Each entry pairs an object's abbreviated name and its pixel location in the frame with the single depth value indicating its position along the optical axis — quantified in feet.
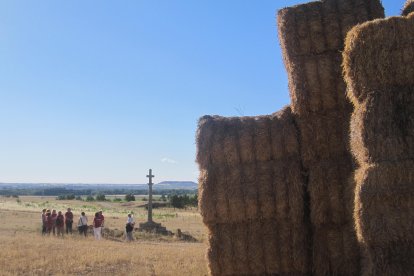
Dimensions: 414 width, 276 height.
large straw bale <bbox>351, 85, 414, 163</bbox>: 23.22
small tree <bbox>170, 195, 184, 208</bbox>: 245.04
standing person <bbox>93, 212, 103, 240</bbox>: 81.35
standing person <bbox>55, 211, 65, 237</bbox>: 87.30
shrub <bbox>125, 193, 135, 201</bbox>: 356.73
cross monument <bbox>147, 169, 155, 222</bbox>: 112.06
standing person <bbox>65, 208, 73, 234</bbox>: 91.04
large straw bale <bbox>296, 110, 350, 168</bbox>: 30.83
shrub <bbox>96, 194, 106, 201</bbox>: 374.22
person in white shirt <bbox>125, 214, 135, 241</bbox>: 83.15
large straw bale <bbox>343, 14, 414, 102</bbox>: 23.91
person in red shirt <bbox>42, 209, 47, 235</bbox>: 88.59
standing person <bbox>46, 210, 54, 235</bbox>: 87.86
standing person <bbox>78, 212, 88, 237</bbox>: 87.25
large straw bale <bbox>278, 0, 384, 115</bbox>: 31.07
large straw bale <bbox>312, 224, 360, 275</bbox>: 30.42
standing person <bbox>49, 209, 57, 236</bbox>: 89.48
